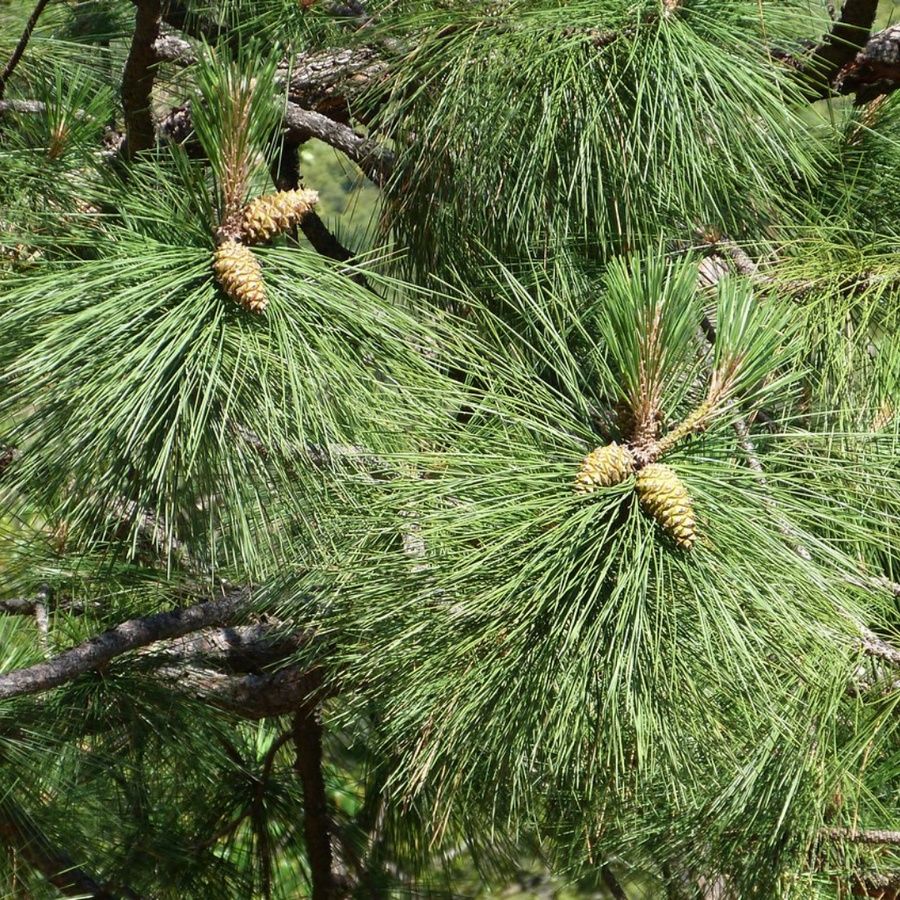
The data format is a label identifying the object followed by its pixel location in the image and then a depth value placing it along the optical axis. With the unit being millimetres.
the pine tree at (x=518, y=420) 2985
